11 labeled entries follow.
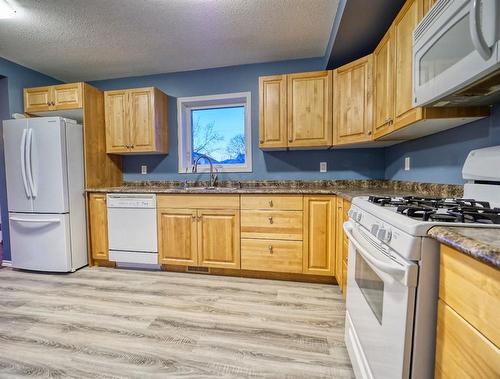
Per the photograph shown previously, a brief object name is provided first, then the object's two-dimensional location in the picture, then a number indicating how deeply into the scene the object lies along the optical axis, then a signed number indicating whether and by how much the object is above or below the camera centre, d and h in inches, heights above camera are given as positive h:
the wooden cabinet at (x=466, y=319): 20.0 -13.2
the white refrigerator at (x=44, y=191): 102.8 -6.7
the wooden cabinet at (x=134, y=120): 116.6 +26.0
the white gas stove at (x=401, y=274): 28.5 -12.5
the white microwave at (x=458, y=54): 31.6 +18.5
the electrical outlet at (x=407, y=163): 86.0 +3.9
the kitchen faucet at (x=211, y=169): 119.6 +3.0
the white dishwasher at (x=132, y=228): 106.4 -23.2
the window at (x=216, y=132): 122.9 +22.2
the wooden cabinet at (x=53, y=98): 110.1 +35.2
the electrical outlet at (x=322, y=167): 115.1 +3.6
